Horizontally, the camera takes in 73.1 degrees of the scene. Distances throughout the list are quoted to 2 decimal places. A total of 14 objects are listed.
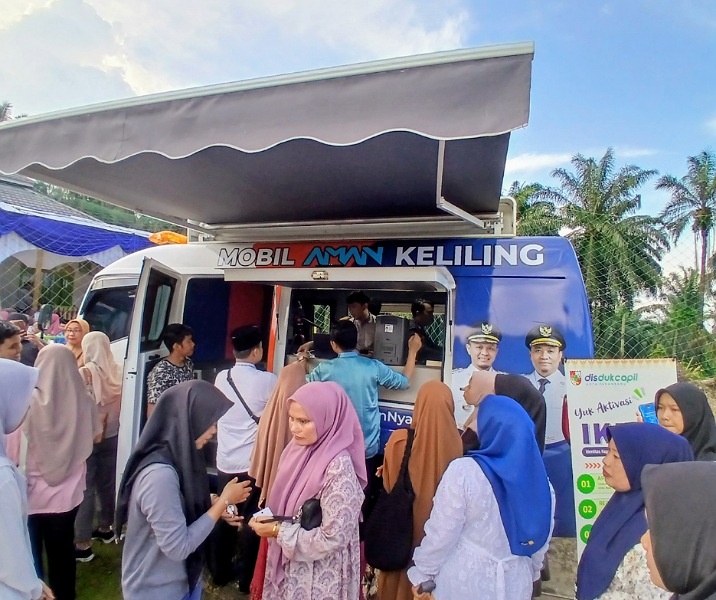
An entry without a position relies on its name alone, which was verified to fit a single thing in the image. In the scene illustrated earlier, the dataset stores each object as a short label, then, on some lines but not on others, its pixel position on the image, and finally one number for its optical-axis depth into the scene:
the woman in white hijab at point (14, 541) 1.55
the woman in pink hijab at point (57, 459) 2.79
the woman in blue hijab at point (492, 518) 1.90
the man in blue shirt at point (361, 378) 3.43
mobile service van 1.82
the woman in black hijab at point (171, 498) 1.89
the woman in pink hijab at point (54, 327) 9.34
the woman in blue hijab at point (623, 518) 1.76
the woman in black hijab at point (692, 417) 2.57
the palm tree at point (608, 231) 11.21
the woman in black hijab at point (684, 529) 1.17
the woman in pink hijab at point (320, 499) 2.03
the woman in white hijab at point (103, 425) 3.85
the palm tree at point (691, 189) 22.27
